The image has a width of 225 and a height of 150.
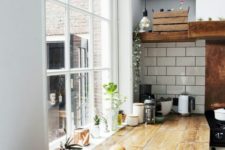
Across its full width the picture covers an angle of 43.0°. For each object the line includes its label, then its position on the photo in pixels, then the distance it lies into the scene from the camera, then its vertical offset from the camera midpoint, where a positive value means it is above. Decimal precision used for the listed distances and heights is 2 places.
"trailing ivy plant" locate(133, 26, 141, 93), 3.01 +0.10
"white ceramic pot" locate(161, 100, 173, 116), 3.08 -0.44
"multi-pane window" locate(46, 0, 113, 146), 1.88 +0.06
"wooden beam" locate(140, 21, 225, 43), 2.62 +0.33
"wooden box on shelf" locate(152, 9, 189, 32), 2.88 +0.46
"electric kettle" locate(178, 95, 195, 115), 3.16 -0.42
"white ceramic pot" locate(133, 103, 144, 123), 2.79 -0.43
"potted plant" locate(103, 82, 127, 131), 2.50 -0.30
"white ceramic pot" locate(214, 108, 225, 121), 2.89 -0.49
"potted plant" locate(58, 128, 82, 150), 1.68 -0.48
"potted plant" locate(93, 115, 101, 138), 2.29 -0.49
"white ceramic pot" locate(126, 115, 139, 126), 2.68 -0.51
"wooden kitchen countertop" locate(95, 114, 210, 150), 2.01 -0.56
